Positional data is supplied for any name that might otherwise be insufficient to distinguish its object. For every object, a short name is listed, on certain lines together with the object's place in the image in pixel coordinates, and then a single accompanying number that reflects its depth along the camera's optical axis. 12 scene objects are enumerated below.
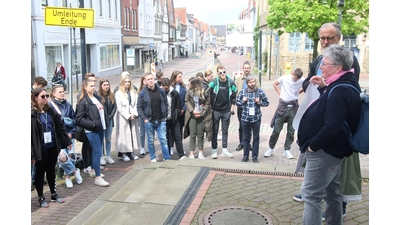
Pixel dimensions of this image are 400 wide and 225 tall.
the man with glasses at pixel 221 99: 7.64
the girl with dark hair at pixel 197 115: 7.40
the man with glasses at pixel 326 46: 3.85
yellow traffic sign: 6.67
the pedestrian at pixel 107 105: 7.17
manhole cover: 4.23
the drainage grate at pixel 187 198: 4.27
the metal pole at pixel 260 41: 19.86
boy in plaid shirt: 7.03
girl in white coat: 7.60
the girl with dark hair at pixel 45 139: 4.94
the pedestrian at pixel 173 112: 7.41
